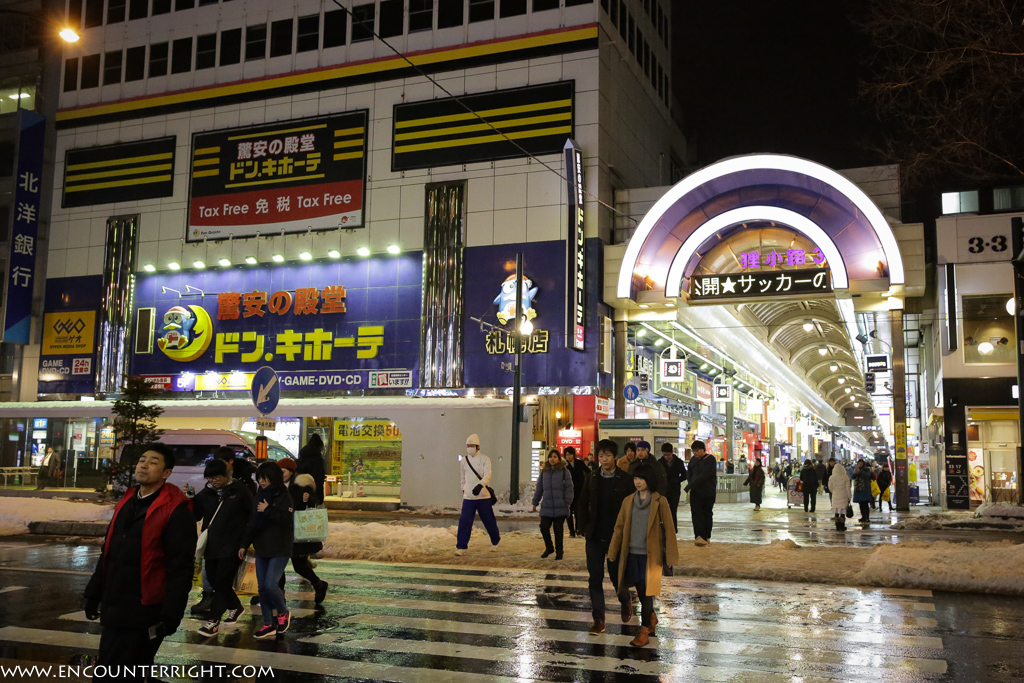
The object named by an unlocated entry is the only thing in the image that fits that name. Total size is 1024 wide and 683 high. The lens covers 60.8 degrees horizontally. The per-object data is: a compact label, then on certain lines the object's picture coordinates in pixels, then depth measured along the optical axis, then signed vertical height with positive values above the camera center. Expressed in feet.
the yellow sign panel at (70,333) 115.03 +13.36
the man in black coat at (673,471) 51.26 -1.60
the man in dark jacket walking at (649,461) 27.92 -0.73
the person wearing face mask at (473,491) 46.21 -2.63
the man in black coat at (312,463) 43.19 -1.23
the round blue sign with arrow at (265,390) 49.34 +2.67
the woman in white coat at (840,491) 69.41 -3.48
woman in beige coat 27.30 -3.11
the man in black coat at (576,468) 52.29 -1.53
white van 73.15 -0.81
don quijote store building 89.30 +22.90
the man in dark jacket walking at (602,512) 29.01 -2.34
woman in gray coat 45.03 -2.72
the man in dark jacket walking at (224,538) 27.37 -3.20
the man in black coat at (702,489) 51.37 -2.62
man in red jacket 16.65 -2.68
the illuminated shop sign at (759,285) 85.25 +15.97
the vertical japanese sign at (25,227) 113.50 +26.85
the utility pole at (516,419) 74.59 +1.94
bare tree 45.65 +21.36
